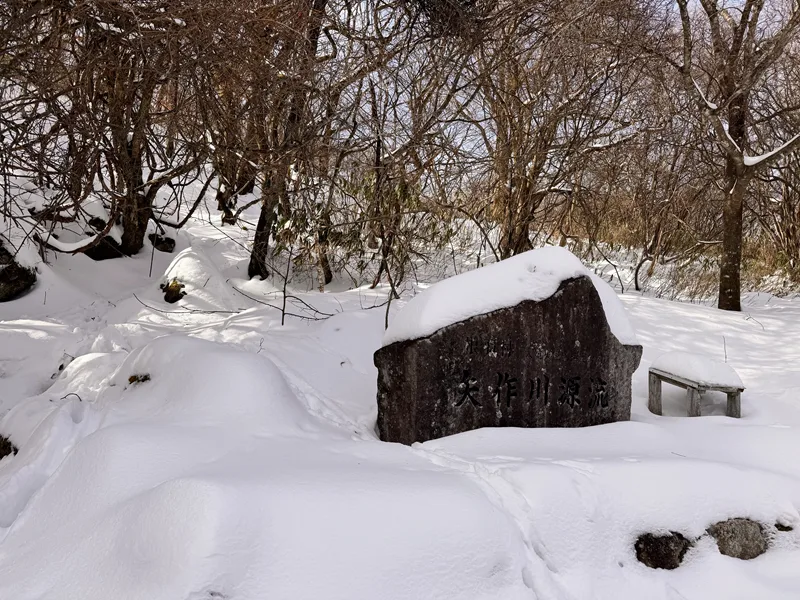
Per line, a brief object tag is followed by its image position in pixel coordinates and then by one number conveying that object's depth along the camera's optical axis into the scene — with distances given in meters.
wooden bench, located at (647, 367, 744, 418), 4.26
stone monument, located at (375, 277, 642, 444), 3.57
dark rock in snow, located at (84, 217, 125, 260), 8.58
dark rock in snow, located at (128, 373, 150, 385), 4.14
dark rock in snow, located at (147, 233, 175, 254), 9.88
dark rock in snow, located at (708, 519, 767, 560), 2.82
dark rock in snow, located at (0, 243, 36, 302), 6.98
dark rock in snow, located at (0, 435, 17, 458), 3.78
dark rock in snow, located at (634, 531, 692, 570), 2.73
